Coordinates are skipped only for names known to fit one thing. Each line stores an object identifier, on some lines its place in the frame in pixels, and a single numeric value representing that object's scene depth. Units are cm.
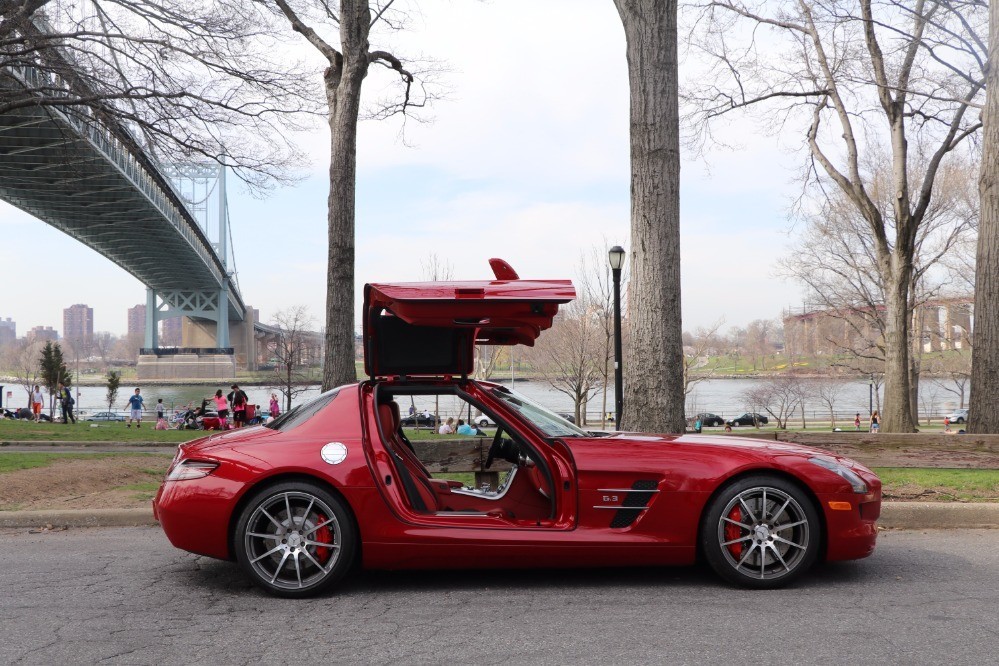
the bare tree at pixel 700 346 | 5199
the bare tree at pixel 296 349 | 5643
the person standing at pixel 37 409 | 3681
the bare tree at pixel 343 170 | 1172
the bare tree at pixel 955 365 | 4481
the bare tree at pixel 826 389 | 5882
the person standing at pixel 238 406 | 2526
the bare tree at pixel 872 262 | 2791
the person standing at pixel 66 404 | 3152
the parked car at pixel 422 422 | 4281
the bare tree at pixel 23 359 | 10769
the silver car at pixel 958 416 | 5566
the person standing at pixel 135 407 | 3253
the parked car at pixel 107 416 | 4858
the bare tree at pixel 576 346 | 3856
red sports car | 470
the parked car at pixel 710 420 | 5612
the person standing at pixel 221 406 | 2972
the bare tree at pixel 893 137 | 1766
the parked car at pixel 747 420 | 5909
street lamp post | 1351
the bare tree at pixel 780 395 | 6071
